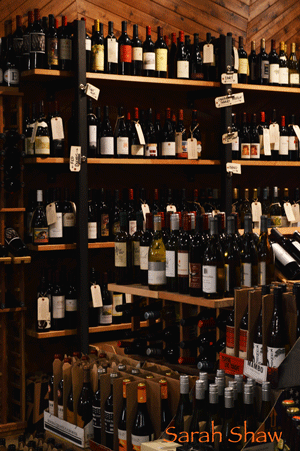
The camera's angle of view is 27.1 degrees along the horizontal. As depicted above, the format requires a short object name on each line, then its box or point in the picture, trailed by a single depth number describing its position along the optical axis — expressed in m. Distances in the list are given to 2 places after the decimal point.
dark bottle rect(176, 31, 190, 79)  4.39
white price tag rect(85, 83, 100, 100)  3.90
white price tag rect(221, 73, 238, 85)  4.43
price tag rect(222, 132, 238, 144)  4.49
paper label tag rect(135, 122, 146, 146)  4.25
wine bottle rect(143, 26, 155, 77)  4.23
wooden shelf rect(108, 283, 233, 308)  2.43
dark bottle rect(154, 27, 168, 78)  4.31
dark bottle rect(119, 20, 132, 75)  4.17
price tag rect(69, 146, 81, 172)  3.90
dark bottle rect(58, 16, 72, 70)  3.94
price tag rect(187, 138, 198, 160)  4.45
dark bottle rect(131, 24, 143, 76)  4.21
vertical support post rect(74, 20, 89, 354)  3.91
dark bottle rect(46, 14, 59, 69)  3.91
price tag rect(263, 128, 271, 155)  4.86
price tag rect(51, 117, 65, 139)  3.96
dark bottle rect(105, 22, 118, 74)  4.12
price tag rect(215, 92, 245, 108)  4.32
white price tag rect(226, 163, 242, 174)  4.52
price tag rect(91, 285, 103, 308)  4.13
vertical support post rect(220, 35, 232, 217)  4.45
